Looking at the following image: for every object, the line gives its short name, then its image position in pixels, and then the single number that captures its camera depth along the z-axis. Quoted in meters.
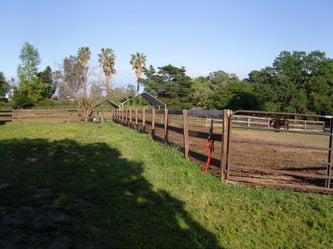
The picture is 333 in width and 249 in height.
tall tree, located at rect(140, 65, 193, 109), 101.12
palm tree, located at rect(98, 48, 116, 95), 89.94
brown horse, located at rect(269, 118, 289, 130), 34.38
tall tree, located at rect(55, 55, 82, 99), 67.31
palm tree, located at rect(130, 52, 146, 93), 96.38
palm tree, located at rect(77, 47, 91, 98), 87.48
